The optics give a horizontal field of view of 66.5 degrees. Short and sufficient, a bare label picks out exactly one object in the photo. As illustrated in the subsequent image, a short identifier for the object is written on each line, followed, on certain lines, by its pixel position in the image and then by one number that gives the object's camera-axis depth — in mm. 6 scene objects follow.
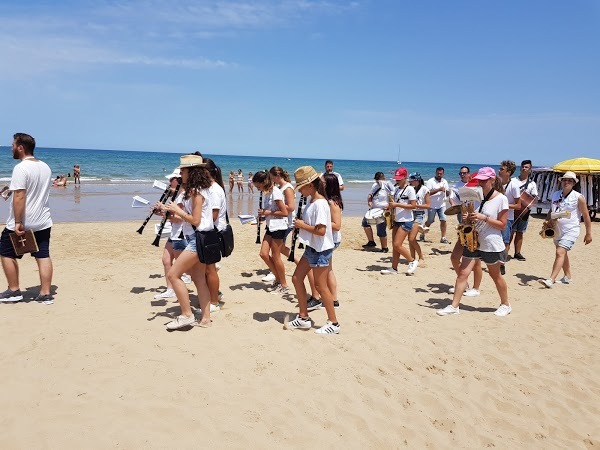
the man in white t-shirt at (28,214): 5008
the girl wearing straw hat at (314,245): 4430
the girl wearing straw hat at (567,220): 6805
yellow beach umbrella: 13578
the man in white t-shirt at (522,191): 8320
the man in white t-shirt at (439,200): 10836
